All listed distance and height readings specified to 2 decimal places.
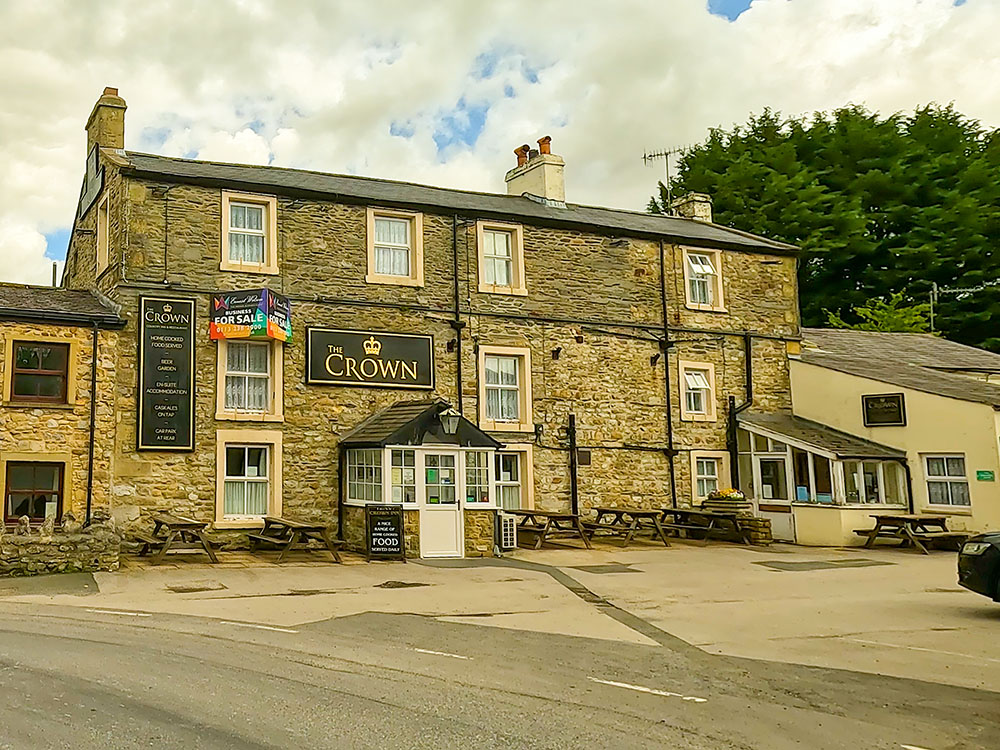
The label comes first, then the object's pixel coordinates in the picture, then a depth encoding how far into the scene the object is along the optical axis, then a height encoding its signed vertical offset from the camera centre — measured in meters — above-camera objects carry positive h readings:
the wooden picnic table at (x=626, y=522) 21.28 -0.57
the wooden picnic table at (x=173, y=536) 16.81 -0.46
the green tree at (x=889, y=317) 36.84 +6.83
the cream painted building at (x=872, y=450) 21.95 +0.95
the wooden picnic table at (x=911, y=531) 21.00 -0.91
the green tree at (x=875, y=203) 39.97 +12.19
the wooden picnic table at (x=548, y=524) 20.16 -0.55
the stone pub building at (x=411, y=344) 18.89 +3.51
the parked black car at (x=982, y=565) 11.82 -0.96
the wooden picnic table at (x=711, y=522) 22.20 -0.64
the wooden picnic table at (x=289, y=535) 17.69 -0.53
